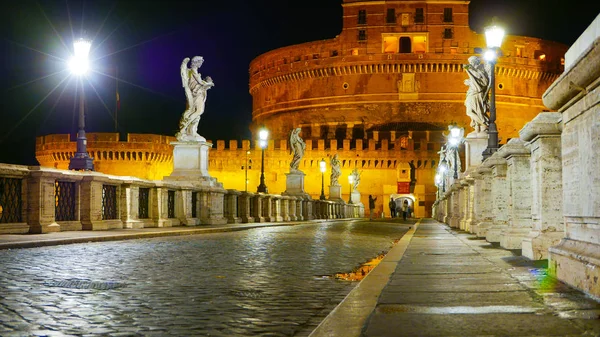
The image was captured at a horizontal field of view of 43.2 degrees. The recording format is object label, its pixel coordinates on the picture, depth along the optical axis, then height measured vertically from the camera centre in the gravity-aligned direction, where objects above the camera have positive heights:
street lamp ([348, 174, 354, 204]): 66.97 +2.44
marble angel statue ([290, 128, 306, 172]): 36.81 +2.87
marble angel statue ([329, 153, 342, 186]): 52.38 +2.40
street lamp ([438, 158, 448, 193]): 43.03 +2.13
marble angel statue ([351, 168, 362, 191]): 67.38 +2.38
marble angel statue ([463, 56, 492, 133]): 19.64 +2.93
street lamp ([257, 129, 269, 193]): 31.16 +2.89
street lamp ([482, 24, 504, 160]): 15.71 +3.15
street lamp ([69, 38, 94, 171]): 16.62 +1.98
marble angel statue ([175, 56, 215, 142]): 21.75 +3.16
